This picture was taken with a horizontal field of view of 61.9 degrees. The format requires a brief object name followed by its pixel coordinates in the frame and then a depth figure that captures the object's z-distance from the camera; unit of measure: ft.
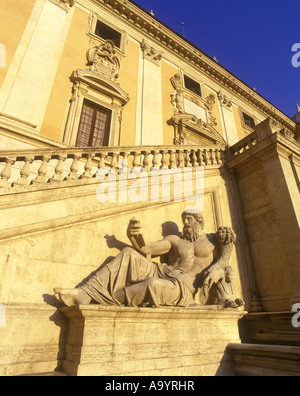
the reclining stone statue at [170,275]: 11.14
